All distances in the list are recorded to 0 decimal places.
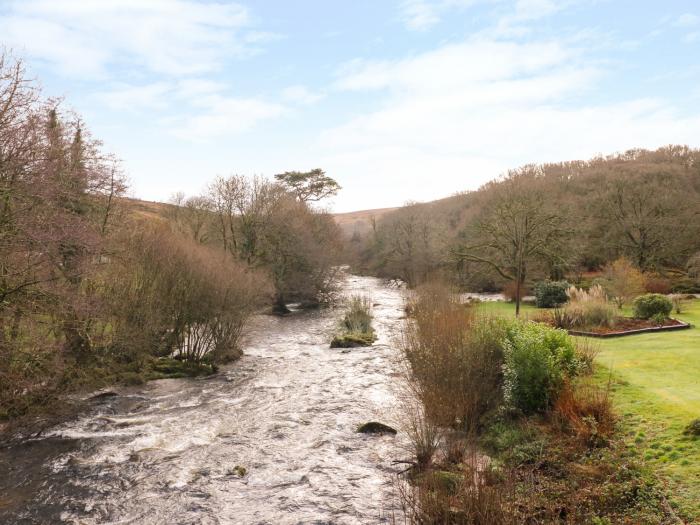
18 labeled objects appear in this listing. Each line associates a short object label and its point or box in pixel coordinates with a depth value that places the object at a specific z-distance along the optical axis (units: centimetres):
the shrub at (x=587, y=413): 884
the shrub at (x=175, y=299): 1731
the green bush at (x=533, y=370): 1058
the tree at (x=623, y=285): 2375
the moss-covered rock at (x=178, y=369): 1845
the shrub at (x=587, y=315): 1895
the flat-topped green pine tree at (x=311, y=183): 6569
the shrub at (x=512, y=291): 3219
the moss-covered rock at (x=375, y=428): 1208
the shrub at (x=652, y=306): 1886
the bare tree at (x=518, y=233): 3034
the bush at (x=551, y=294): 2692
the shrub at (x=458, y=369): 1118
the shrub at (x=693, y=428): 809
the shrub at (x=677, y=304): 2138
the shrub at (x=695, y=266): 2970
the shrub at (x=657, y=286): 3017
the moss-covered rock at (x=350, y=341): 2352
